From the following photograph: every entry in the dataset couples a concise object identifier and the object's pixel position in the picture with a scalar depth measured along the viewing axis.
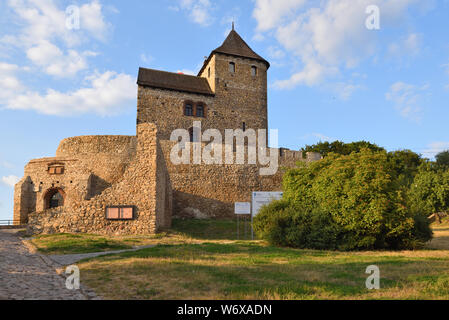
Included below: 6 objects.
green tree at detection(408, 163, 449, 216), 28.16
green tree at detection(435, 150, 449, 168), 43.91
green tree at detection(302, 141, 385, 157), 42.06
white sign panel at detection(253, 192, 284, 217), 18.29
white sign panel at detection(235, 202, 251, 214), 17.70
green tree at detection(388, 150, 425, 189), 41.75
